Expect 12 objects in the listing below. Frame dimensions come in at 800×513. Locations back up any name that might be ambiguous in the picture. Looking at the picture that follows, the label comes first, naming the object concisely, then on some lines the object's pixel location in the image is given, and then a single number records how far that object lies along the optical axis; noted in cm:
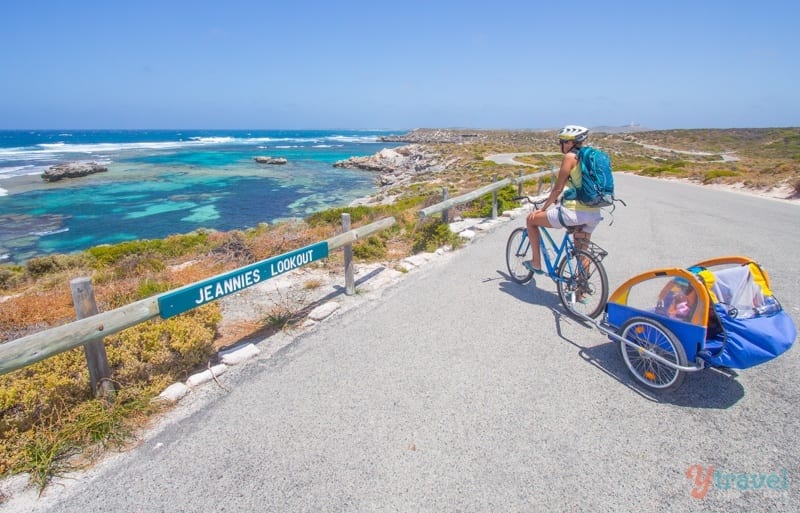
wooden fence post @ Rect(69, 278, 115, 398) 326
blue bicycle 480
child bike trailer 310
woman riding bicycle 469
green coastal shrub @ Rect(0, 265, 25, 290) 1108
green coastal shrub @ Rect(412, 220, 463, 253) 852
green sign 369
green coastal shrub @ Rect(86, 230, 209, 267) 1129
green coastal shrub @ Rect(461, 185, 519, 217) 1178
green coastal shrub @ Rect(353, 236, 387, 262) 815
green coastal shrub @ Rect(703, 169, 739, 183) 2252
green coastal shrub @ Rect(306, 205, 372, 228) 1356
